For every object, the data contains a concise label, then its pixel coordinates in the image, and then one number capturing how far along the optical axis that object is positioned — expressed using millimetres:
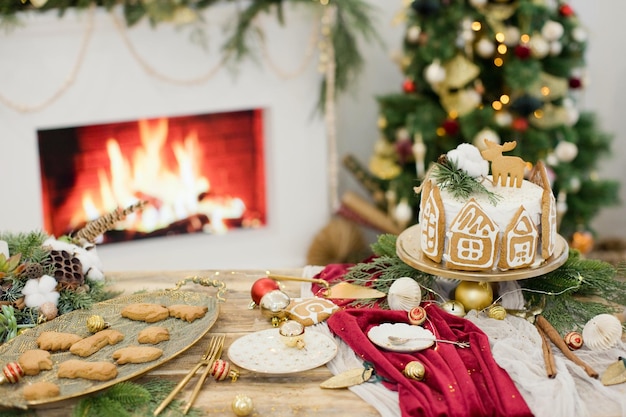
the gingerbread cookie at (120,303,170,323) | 1701
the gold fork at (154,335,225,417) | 1436
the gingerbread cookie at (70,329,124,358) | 1562
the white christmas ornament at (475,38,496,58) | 3141
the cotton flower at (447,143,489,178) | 1766
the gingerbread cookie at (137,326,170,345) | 1612
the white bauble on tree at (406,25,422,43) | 3268
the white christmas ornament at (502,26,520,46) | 3164
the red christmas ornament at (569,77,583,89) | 3320
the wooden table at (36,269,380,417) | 1424
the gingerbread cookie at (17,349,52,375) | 1486
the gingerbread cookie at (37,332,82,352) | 1583
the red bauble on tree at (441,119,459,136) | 3242
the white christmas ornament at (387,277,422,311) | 1753
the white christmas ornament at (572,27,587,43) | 3230
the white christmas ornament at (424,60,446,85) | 3178
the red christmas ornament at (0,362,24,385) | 1458
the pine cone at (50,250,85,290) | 1800
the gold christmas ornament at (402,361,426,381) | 1490
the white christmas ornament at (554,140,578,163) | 3266
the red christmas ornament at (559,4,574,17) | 3270
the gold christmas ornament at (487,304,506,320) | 1739
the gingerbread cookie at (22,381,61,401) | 1406
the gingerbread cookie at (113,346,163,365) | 1531
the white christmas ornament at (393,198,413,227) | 3350
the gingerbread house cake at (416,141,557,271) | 1676
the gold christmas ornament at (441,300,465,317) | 1756
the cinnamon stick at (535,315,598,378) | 1531
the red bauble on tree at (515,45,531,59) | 3145
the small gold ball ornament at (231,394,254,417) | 1387
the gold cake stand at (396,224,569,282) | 1682
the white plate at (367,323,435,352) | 1589
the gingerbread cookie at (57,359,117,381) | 1469
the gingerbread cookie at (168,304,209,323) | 1709
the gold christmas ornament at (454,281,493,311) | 1774
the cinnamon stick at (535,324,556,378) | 1504
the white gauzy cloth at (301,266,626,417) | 1418
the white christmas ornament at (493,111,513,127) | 3195
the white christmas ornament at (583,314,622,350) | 1601
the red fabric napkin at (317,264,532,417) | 1412
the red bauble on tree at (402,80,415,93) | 3361
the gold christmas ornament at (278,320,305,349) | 1605
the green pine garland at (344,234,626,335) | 1759
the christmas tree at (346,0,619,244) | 3178
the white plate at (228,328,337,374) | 1550
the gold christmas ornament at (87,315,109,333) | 1664
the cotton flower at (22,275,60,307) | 1729
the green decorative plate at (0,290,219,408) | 1443
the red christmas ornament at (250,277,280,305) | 1850
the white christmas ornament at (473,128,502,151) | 3154
